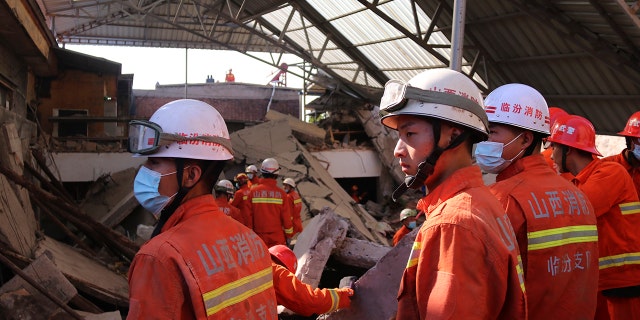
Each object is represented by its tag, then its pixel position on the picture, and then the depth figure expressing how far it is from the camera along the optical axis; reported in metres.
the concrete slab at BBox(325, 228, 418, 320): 3.79
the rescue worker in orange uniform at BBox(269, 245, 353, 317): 3.34
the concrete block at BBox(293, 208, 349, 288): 4.73
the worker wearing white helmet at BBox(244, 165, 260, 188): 11.75
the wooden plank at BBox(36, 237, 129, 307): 6.01
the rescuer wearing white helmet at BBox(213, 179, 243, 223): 8.41
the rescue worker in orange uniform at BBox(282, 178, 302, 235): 9.23
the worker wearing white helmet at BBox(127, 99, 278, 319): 1.88
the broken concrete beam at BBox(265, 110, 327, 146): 17.19
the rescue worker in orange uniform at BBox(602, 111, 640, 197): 4.66
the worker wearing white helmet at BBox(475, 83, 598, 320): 2.47
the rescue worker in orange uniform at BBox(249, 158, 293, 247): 8.50
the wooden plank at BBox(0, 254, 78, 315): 4.66
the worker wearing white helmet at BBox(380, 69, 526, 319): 1.73
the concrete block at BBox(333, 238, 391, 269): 5.02
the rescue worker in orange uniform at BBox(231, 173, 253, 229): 8.59
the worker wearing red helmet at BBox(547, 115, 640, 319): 3.58
